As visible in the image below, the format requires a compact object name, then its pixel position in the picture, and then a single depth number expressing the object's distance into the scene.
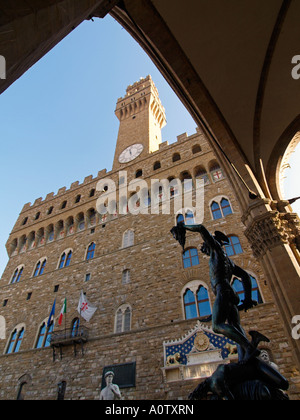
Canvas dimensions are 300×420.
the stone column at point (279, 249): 4.36
